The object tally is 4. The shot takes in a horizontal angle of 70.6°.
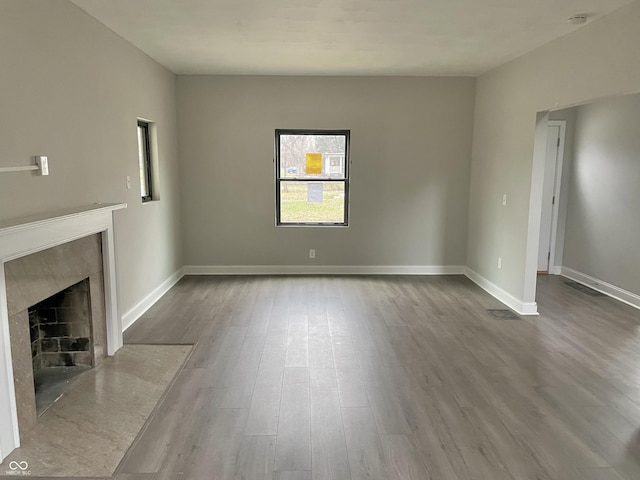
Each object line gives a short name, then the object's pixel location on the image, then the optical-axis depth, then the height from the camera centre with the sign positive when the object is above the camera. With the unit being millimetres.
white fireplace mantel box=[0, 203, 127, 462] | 2277 -399
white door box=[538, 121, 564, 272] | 6059 -103
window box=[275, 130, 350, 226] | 6121 +43
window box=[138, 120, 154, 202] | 4969 +148
